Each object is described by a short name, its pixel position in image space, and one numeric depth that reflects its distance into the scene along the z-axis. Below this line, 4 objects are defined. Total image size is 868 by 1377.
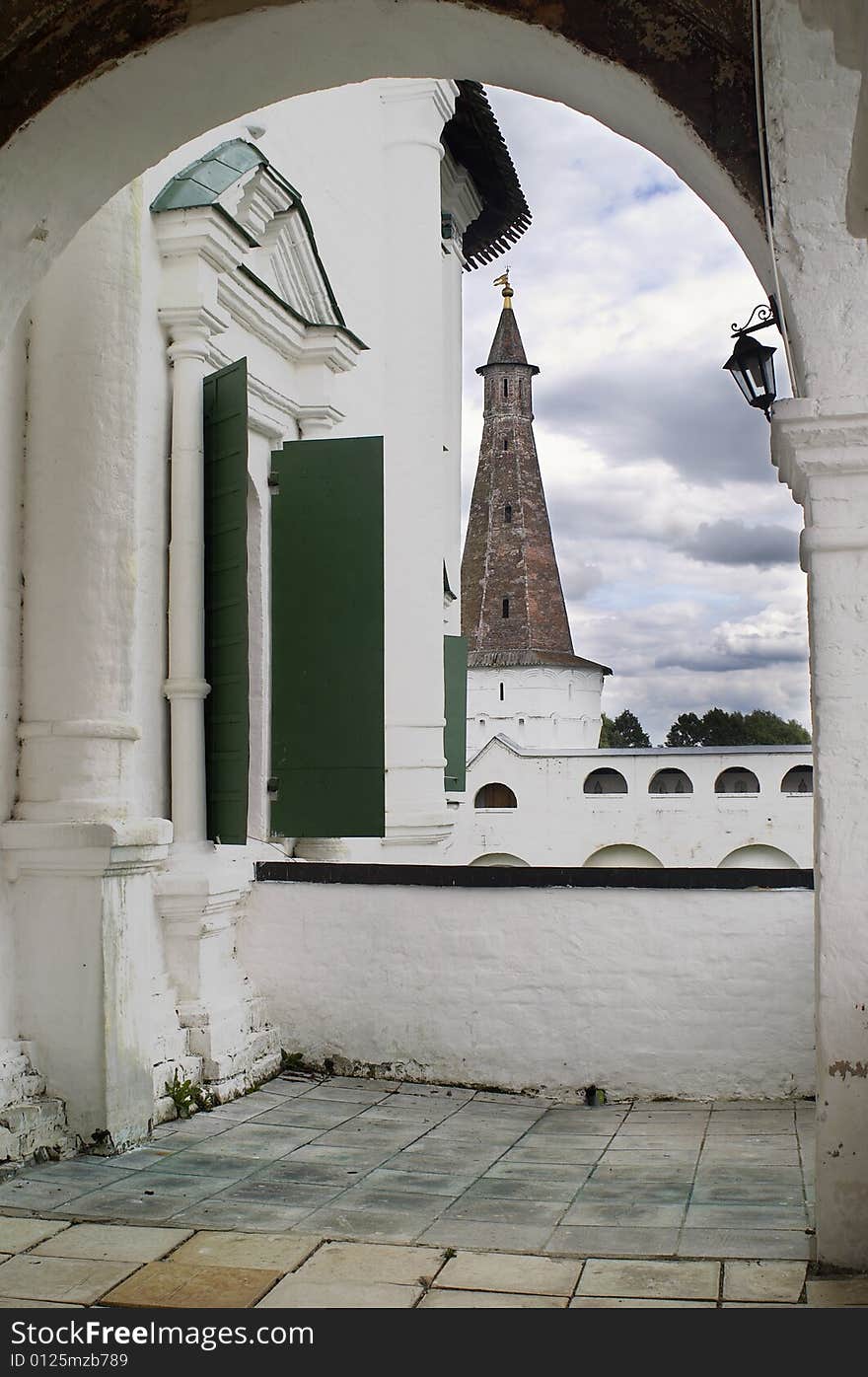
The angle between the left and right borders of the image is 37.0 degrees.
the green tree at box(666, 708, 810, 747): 63.03
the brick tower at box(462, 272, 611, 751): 40.97
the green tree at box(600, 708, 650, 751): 66.31
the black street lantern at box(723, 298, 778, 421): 6.50
